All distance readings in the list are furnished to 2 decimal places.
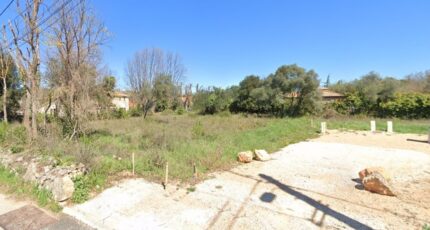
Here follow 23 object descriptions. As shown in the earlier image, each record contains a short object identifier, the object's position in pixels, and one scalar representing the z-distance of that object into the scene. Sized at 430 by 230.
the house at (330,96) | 21.31
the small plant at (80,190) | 3.70
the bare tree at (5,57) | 9.73
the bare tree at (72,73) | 7.28
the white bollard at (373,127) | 12.35
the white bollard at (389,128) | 11.83
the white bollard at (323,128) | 12.06
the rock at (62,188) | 3.63
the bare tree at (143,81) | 22.97
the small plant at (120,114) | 22.87
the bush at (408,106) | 16.50
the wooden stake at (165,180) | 4.20
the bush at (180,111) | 26.54
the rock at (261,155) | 6.37
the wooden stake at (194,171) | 4.74
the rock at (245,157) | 6.14
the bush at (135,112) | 25.29
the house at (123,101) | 33.94
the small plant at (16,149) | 5.61
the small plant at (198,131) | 9.07
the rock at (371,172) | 4.23
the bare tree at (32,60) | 6.60
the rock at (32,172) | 4.31
